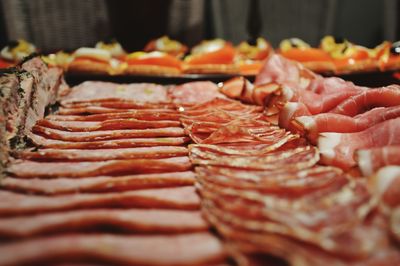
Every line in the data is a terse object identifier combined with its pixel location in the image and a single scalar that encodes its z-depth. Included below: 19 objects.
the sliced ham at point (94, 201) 0.36
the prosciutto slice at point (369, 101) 0.49
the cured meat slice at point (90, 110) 0.55
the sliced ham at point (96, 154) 0.43
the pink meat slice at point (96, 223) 0.34
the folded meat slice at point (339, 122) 0.46
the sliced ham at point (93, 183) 0.38
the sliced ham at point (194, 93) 0.62
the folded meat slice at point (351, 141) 0.42
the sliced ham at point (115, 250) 0.33
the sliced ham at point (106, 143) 0.45
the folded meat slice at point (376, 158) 0.39
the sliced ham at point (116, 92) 0.60
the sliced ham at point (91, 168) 0.41
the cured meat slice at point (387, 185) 0.36
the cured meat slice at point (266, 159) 0.41
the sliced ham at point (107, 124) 0.50
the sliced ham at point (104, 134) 0.47
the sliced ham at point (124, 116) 0.53
